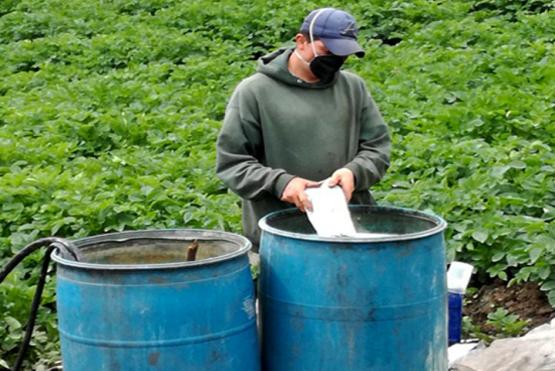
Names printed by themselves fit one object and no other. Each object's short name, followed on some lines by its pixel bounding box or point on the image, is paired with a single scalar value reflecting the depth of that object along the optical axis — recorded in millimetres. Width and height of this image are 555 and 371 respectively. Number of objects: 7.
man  7332
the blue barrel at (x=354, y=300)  6367
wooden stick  6582
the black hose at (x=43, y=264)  6542
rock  7682
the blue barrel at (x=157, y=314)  6064
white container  8496
